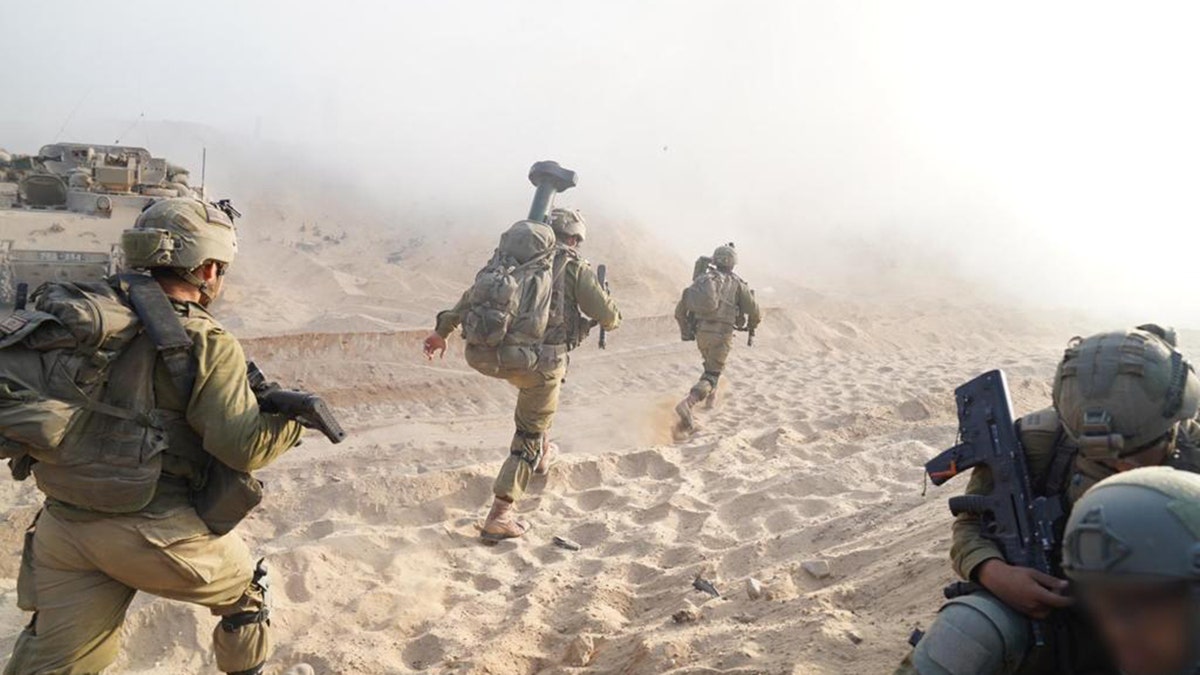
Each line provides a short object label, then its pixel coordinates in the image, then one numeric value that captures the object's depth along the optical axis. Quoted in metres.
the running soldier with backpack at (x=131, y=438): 2.46
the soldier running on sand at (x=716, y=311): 8.70
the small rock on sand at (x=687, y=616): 3.78
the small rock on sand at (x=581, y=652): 3.69
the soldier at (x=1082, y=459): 2.20
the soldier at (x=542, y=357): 5.37
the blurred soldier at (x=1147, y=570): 1.46
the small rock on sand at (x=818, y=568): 4.05
